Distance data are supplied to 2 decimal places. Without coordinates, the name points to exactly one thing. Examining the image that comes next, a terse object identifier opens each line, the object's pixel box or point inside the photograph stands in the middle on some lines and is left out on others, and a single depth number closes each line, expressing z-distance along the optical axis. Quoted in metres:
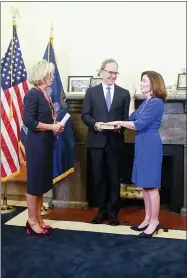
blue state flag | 2.76
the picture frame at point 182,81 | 2.85
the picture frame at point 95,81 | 2.92
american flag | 2.59
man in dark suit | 2.46
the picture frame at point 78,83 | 2.99
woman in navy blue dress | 2.10
